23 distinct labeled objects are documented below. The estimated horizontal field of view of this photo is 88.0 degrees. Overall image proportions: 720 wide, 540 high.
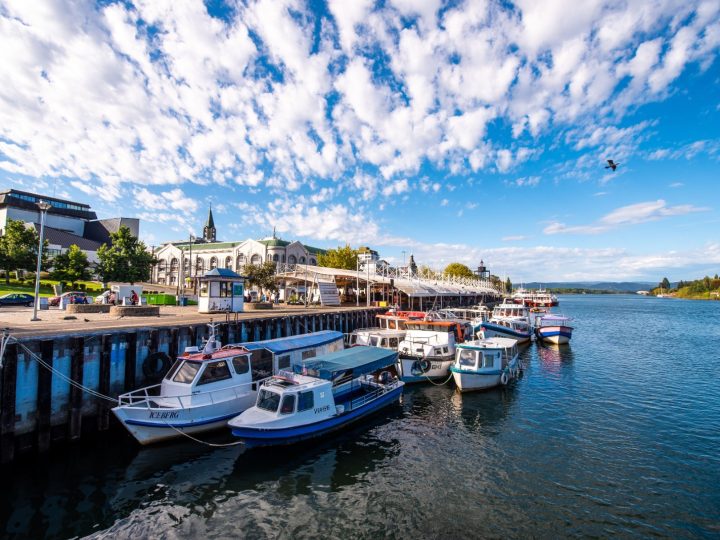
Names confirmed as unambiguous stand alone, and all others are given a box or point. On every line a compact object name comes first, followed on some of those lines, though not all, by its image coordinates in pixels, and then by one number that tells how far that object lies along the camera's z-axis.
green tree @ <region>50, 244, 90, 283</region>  60.88
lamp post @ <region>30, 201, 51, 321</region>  25.27
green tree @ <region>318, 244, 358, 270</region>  90.88
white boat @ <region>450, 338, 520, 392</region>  25.08
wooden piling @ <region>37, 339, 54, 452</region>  14.86
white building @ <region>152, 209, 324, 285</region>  97.25
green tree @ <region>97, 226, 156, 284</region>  58.88
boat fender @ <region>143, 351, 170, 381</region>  19.77
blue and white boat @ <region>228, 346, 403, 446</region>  15.44
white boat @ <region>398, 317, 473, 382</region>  27.12
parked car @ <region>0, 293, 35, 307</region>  38.15
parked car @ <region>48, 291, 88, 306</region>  38.62
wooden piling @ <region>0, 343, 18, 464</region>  13.88
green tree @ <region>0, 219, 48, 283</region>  58.19
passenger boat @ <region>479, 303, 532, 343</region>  41.41
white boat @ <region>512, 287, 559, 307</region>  135.12
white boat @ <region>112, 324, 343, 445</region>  15.66
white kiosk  33.72
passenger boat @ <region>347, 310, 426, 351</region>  29.86
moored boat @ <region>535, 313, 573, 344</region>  44.97
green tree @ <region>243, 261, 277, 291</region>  51.72
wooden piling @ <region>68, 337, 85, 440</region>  15.91
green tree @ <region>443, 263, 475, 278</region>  156.62
